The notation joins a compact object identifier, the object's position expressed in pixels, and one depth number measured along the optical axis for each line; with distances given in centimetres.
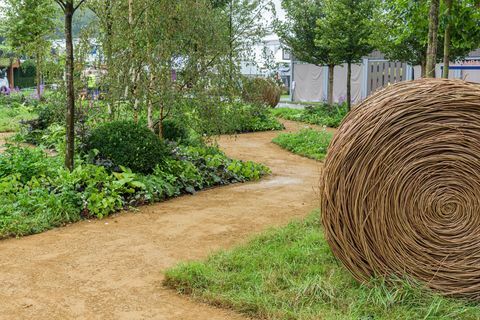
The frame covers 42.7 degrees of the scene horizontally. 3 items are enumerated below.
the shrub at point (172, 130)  1169
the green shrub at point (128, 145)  855
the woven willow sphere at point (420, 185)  430
